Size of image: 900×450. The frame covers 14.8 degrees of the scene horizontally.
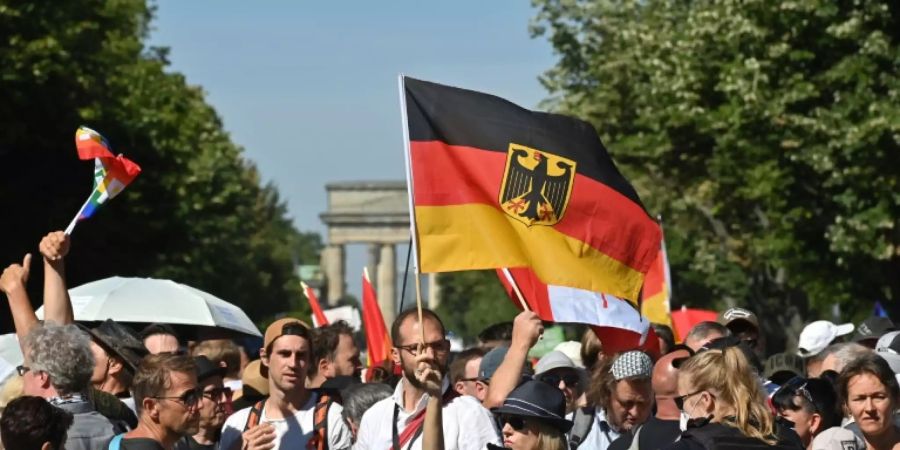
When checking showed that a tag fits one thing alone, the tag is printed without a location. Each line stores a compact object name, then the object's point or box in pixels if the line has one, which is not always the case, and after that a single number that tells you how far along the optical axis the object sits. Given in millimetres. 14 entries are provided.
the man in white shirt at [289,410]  15375
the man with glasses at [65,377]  13405
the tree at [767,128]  48547
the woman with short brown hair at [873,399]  14242
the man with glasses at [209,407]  14603
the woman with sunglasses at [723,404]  11821
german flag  15436
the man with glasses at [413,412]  13560
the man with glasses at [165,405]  13173
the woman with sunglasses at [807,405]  14899
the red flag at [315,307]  25564
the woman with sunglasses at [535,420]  13495
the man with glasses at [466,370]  17899
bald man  13946
